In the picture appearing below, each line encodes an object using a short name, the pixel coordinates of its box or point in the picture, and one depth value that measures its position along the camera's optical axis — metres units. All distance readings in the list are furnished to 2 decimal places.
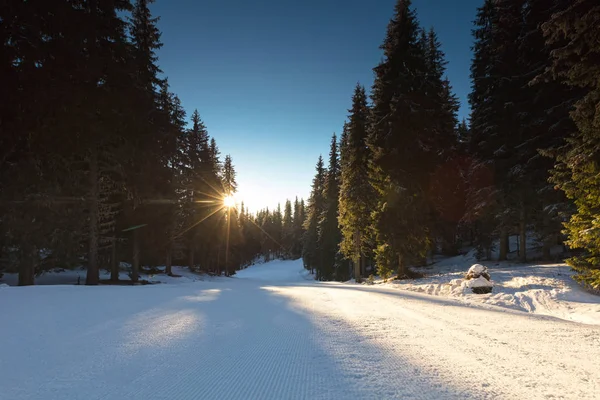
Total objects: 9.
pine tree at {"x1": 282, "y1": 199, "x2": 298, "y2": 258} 96.34
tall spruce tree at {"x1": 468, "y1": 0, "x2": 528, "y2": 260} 18.34
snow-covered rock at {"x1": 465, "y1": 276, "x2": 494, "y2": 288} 11.37
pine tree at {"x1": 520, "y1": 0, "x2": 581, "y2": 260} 14.98
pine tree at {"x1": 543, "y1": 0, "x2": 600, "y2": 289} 8.77
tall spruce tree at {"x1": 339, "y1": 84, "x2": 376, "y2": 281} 24.66
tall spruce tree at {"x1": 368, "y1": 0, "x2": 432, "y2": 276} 18.14
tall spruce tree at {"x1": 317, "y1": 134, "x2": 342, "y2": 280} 38.62
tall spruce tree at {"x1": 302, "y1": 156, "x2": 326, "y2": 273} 47.56
